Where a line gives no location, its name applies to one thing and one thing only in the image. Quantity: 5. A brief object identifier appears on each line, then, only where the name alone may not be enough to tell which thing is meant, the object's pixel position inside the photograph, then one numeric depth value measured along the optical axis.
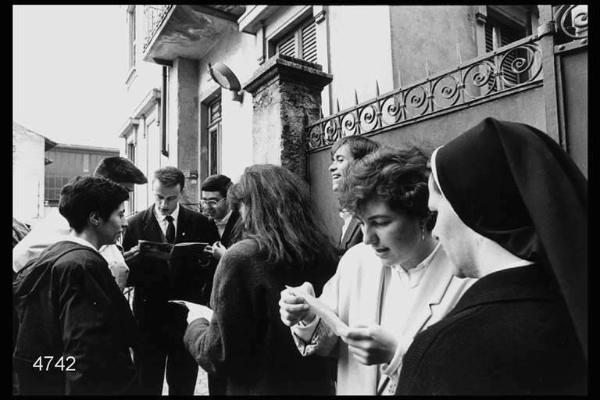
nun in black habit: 0.88
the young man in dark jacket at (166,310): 3.09
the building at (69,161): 33.03
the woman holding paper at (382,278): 1.54
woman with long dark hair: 1.73
